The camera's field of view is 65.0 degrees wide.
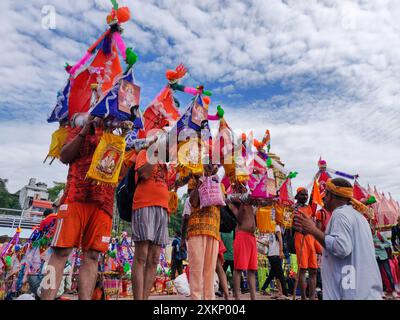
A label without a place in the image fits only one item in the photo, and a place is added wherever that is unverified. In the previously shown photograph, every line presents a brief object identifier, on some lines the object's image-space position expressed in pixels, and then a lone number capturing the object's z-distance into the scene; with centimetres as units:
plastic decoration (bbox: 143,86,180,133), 436
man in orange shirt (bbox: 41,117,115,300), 265
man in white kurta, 256
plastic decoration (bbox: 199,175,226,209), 425
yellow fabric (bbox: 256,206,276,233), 625
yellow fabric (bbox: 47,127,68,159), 314
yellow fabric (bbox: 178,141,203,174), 407
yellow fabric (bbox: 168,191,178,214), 454
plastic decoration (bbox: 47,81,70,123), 324
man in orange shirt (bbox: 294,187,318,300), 578
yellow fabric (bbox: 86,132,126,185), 271
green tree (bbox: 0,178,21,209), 4572
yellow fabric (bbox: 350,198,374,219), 327
